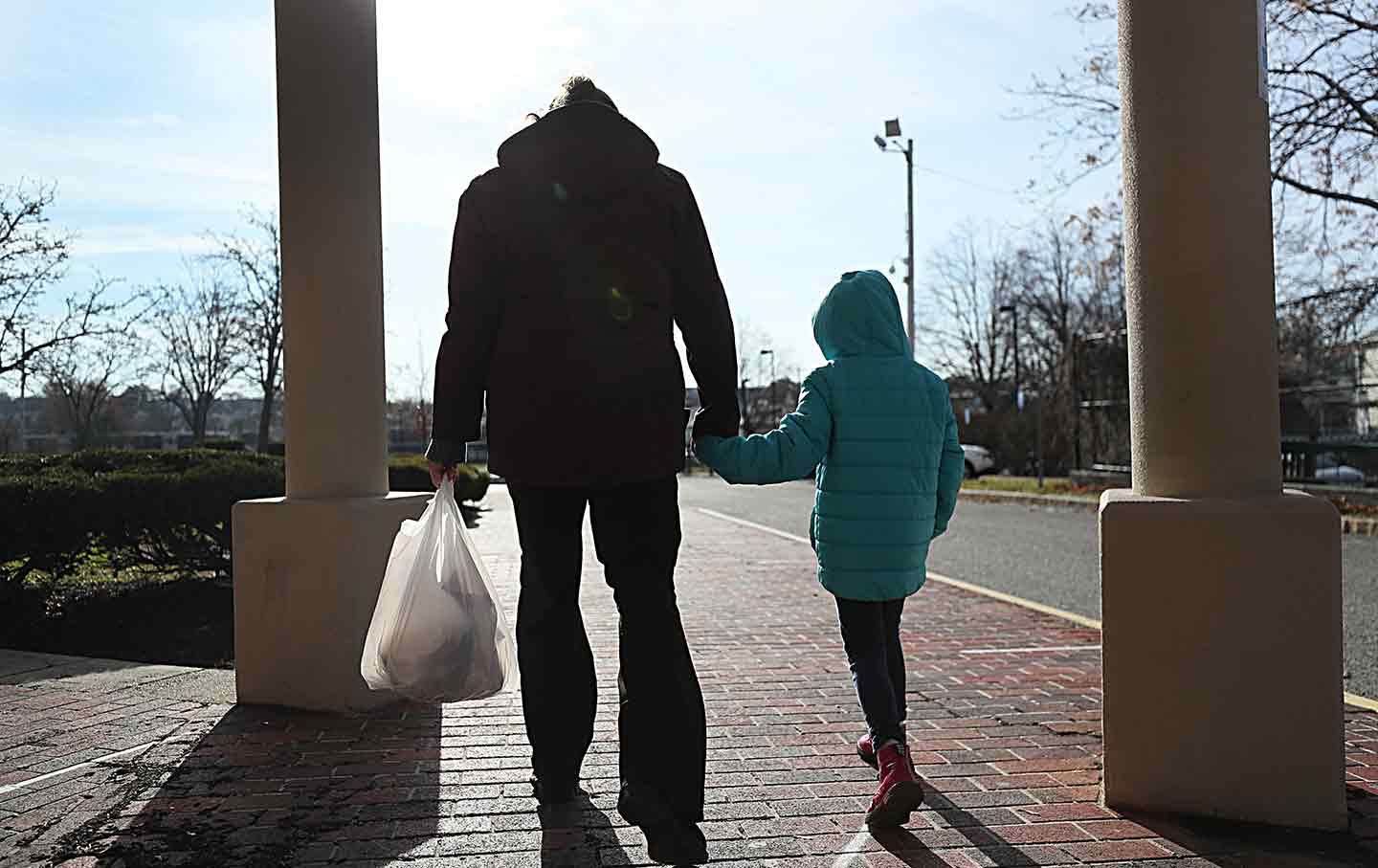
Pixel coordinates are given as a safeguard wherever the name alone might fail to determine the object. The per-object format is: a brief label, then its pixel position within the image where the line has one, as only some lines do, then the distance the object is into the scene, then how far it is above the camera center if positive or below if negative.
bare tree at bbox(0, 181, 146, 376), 22.22 +2.85
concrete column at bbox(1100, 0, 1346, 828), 3.70 -0.22
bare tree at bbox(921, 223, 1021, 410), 58.09 +3.66
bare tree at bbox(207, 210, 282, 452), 32.47 +2.75
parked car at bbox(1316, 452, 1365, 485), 19.95 -0.64
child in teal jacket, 4.00 -0.09
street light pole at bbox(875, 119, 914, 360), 33.84 +7.11
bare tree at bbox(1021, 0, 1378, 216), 18.47 +4.54
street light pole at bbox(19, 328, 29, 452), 22.53 +1.25
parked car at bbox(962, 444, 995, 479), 41.81 -0.87
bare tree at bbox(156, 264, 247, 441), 36.06 +2.39
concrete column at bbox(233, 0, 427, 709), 5.32 +0.51
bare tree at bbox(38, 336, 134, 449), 28.12 +1.32
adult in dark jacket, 3.36 +0.20
